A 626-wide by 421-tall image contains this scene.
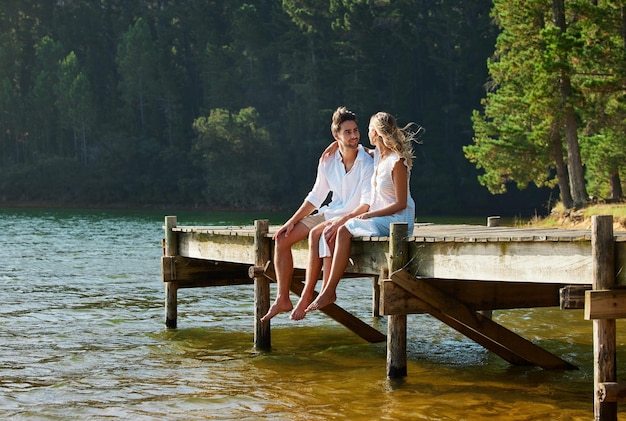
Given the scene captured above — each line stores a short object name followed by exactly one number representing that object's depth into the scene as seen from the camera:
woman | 9.26
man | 9.83
